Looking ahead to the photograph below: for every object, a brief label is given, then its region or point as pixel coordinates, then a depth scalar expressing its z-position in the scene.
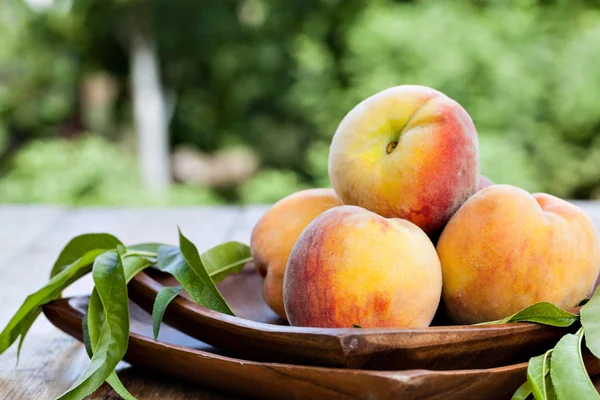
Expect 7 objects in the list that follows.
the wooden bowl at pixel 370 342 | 0.58
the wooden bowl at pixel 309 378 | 0.57
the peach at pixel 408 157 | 0.66
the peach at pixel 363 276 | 0.62
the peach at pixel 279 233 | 0.69
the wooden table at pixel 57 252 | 0.67
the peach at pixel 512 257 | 0.64
